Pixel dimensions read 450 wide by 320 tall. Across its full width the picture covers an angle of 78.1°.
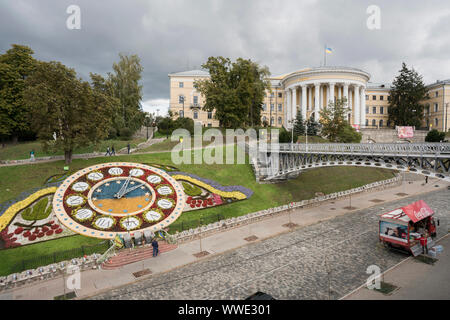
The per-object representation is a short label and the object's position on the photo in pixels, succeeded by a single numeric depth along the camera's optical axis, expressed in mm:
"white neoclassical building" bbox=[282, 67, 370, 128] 76438
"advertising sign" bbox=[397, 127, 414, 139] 69038
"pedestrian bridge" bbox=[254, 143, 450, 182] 22797
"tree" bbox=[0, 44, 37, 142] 44688
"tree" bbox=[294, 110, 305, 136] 67000
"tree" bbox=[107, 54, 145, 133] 61781
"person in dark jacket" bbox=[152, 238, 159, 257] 22456
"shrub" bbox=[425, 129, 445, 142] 46738
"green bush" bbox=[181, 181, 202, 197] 32656
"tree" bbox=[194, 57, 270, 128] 58081
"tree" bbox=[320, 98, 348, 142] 52219
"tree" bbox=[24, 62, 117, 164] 30525
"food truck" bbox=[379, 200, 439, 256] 21391
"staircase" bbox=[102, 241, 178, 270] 21062
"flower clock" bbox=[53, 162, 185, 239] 25531
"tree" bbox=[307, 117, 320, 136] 67438
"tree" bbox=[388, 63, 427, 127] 83062
